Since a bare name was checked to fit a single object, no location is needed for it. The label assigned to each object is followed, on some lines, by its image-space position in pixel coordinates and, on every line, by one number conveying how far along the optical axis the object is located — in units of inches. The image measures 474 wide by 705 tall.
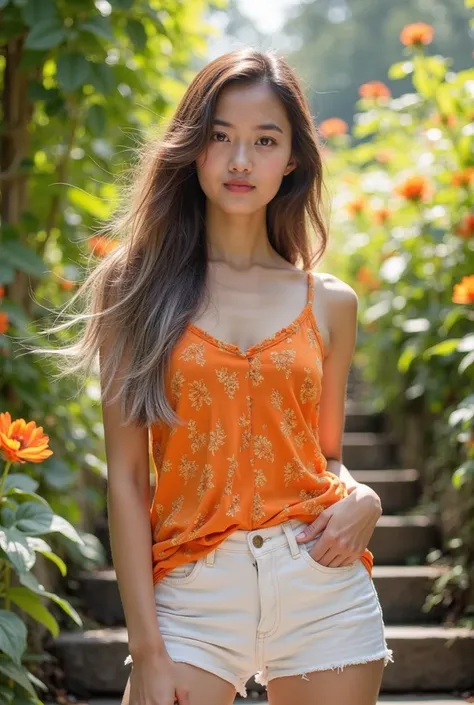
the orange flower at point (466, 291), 135.6
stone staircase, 137.0
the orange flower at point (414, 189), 184.7
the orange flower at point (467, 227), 160.7
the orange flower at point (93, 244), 155.8
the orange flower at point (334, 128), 260.2
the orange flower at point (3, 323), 110.3
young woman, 73.0
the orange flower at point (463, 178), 167.8
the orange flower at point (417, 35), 180.9
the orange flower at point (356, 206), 233.3
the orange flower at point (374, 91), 214.7
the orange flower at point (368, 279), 230.0
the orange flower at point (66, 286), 148.4
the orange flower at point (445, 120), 175.3
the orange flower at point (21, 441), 85.9
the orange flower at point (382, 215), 212.7
